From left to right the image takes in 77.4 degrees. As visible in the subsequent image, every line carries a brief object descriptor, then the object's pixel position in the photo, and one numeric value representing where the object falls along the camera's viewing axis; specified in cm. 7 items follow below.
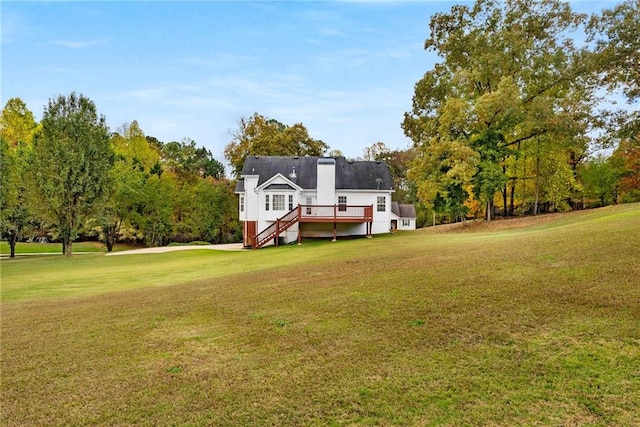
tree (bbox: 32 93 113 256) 2569
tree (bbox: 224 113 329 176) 4291
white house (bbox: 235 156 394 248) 2900
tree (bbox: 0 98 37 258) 2517
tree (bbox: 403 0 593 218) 2598
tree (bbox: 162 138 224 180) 5541
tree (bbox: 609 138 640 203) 3130
